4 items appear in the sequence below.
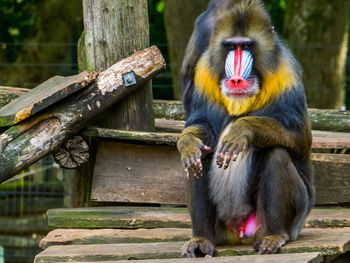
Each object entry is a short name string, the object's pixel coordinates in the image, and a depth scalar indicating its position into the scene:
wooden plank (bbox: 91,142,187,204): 11.67
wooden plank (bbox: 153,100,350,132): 13.89
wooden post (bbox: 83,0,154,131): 11.81
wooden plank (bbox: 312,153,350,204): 11.43
